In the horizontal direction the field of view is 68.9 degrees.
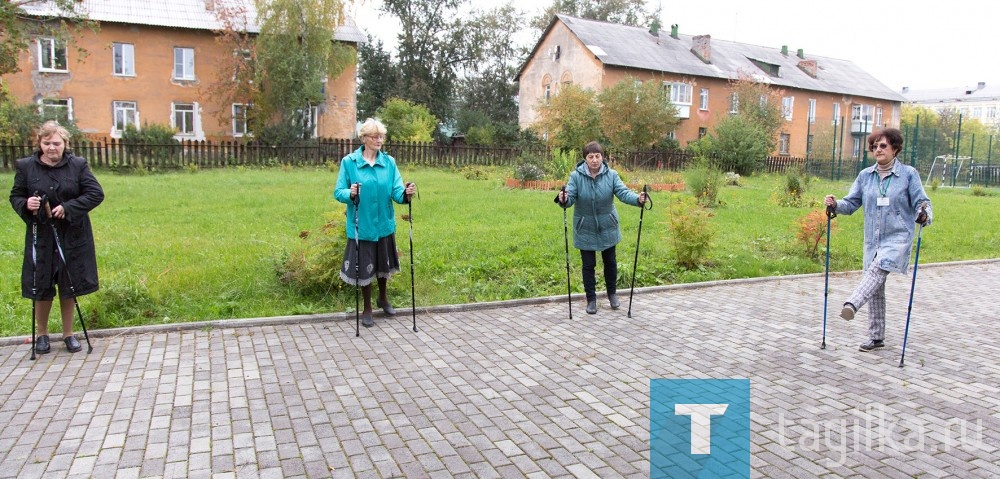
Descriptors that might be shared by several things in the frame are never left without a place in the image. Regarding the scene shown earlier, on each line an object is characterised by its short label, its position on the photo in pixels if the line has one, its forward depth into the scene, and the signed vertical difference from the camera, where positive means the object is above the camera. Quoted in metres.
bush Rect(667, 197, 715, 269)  9.55 -0.96
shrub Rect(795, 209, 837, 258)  10.52 -1.02
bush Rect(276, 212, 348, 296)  7.49 -1.14
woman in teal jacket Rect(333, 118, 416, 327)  6.74 -0.43
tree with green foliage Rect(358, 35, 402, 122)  55.19 +5.95
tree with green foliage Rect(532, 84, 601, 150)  31.16 +1.75
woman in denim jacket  6.06 -0.47
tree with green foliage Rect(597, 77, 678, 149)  32.88 +2.09
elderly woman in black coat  5.71 -0.56
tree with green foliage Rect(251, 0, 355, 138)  32.91 +4.43
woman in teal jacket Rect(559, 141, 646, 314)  7.49 -0.48
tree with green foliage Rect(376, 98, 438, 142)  37.23 +2.00
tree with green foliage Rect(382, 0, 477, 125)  54.50 +8.10
